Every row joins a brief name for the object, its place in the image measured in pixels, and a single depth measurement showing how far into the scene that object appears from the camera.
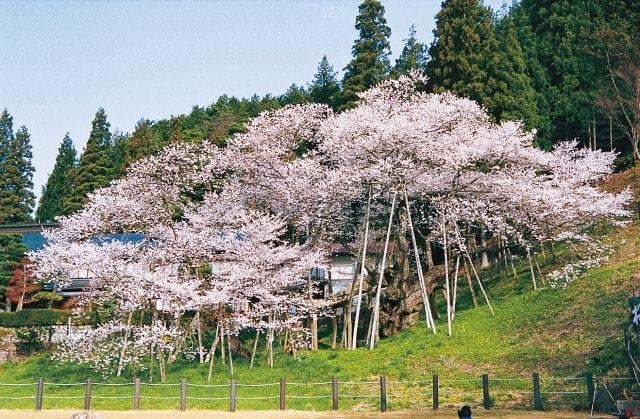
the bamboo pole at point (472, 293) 28.42
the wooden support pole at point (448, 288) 24.72
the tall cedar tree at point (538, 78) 39.84
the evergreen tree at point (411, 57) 52.94
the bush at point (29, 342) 30.50
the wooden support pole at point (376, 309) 25.33
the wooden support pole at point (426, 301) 25.34
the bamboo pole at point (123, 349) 24.11
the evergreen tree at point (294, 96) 56.53
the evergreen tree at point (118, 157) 47.59
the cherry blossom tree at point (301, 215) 25.86
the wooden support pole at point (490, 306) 26.34
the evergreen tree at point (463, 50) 38.19
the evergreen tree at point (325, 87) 45.42
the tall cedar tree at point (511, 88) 37.31
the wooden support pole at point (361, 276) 25.09
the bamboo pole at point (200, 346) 24.57
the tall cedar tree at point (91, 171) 45.09
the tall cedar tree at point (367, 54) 41.56
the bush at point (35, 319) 33.44
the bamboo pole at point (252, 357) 24.81
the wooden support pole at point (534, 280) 28.22
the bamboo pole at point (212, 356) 23.20
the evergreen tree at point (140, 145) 45.66
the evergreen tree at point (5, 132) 56.54
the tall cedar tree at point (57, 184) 56.00
